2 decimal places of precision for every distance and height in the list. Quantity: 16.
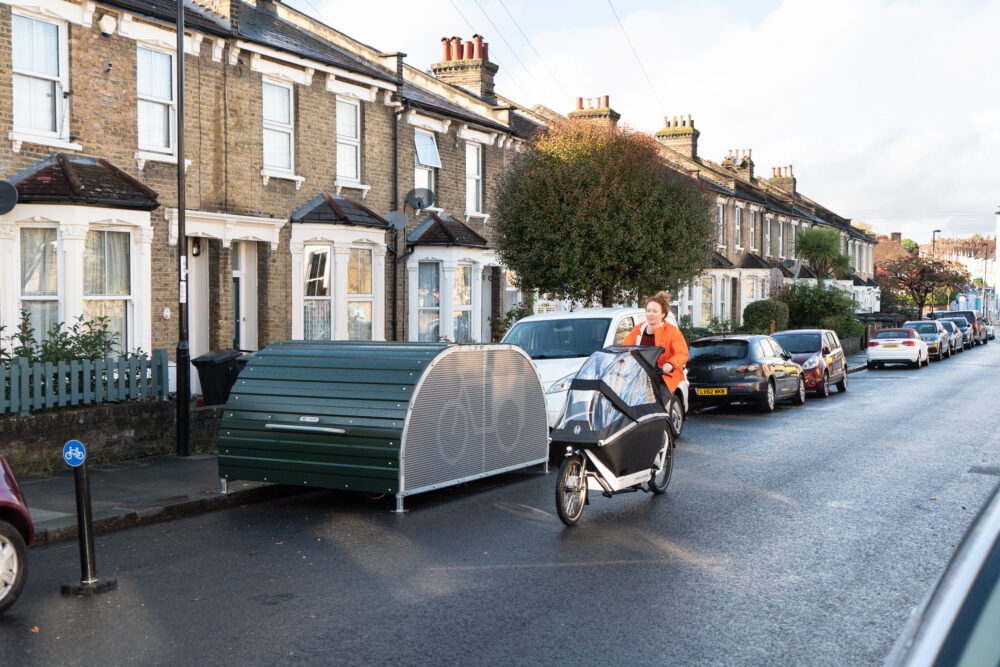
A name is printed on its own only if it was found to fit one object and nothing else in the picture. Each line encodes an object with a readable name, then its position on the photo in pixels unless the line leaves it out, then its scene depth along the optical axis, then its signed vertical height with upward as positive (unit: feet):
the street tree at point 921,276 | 230.48 +10.61
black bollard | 20.97 -5.20
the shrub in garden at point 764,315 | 116.44 +0.44
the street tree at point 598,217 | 64.95 +7.16
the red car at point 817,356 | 71.56 -2.99
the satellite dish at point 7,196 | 41.70 +5.51
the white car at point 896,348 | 106.11 -3.36
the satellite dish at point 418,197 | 68.49 +8.89
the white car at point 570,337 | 44.34 -0.91
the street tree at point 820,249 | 153.28 +11.48
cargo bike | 28.12 -3.42
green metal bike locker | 29.04 -3.12
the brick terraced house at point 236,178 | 45.14 +8.40
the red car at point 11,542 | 19.56 -4.72
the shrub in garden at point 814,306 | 130.00 +1.72
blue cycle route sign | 20.97 -2.98
